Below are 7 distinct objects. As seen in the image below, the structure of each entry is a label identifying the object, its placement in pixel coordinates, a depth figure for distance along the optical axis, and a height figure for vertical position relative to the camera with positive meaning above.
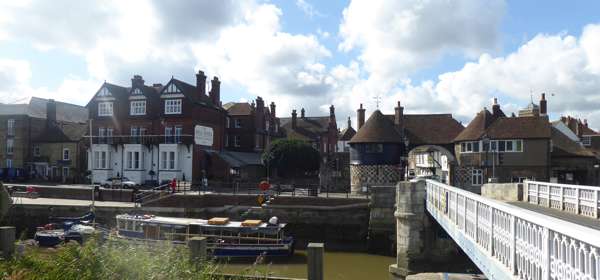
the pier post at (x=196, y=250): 11.47 -2.29
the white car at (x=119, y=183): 40.21 -2.29
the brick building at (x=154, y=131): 43.66 +2.67
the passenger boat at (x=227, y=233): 22.89 -3.87
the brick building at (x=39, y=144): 52.44 +1.54
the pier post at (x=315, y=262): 11.87 -2.65
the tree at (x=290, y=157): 48.66 +0.24
